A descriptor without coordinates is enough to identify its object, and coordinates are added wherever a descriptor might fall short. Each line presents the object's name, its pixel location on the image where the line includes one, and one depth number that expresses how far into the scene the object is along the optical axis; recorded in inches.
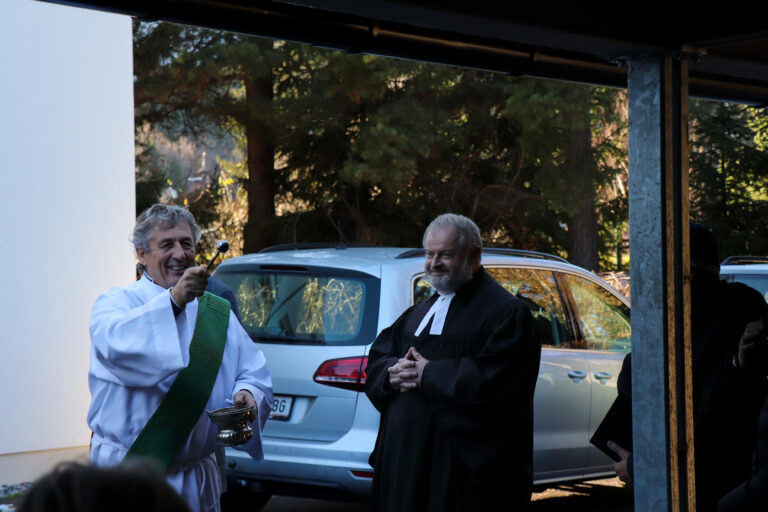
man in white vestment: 142.7
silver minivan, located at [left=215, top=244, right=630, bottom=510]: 239.3
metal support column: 156.9
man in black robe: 173.2
